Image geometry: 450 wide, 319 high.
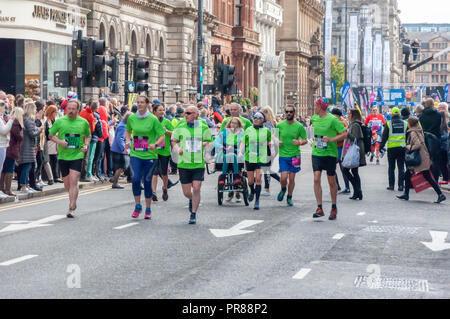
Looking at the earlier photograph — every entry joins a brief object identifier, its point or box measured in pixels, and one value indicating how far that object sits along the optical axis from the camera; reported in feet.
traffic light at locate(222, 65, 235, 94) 123.95
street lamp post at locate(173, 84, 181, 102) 166.71
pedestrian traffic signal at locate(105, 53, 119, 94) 87.25
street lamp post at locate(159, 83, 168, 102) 156.97
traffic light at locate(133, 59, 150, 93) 97.36
